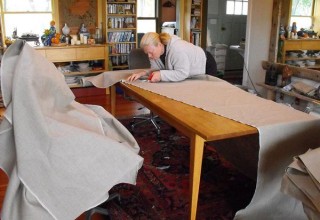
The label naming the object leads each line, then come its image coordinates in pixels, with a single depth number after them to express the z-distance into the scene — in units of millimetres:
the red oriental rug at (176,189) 2162
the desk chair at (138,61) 3721
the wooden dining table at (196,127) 1641
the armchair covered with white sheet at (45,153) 1404
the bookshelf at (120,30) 5477
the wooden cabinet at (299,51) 2982
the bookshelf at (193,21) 6441
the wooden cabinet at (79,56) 4883
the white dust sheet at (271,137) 1749
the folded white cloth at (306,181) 1338
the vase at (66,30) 5164
